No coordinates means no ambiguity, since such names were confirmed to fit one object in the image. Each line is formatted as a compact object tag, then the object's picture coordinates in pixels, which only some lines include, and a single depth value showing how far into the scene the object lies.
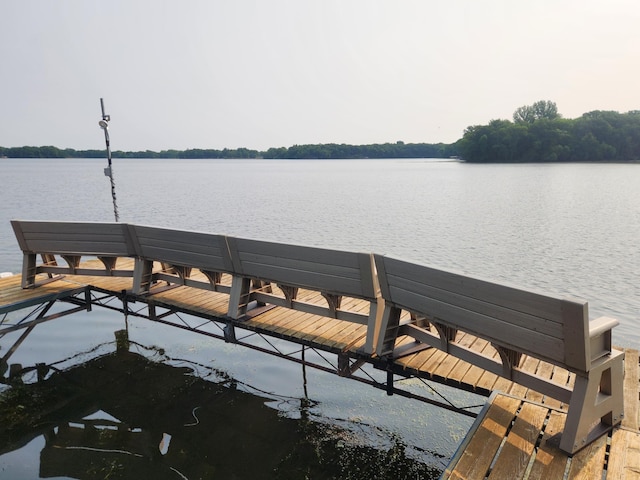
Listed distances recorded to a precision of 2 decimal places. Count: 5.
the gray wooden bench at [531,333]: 3.35
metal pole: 12.37
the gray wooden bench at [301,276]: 5.12
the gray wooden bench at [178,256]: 6.33
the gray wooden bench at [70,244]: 7.37
